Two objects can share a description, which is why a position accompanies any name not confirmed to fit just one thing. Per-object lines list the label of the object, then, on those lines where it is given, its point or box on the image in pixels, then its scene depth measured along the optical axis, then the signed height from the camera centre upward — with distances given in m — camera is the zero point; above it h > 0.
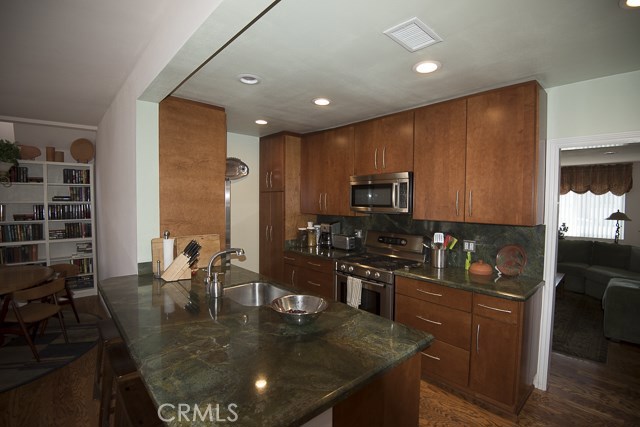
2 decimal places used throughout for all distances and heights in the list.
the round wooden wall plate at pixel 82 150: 4.50 +0.79
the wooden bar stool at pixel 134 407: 1.21 -0.84
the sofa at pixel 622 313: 3.20 -1.13
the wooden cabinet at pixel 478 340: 2.11 -0.99
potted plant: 3.76 +0.61
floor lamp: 5.85 -0.22
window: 6.38 -0.14
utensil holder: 2.85 -0.49
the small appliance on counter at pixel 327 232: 3.94 -0.35
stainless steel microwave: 2.96 +0.13
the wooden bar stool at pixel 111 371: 1.47 -0.80
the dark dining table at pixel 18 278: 2.76 -0.73
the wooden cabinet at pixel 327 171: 3.55 +0.41
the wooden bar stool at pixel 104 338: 1.76 -0.79
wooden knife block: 2.34 -0.34
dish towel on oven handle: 2.95 -0.84
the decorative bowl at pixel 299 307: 1.42 -0.52
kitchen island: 0.91 -0.58
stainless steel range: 2.78 -0.59
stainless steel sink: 2.15 -0.63
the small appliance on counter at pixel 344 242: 3.69 -0.44
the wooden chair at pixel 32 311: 2.71 -1.03
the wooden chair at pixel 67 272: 3.56 -0.80
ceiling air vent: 1.55 +0.91
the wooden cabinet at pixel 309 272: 3.34 -0.78
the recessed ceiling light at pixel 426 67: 1.98 +0.91
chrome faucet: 1.86 -0.49
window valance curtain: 6.07 +0.57
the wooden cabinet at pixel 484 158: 2.23 +0.38
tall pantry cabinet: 3.97 +0.10
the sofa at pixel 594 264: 4.77 -0.99
